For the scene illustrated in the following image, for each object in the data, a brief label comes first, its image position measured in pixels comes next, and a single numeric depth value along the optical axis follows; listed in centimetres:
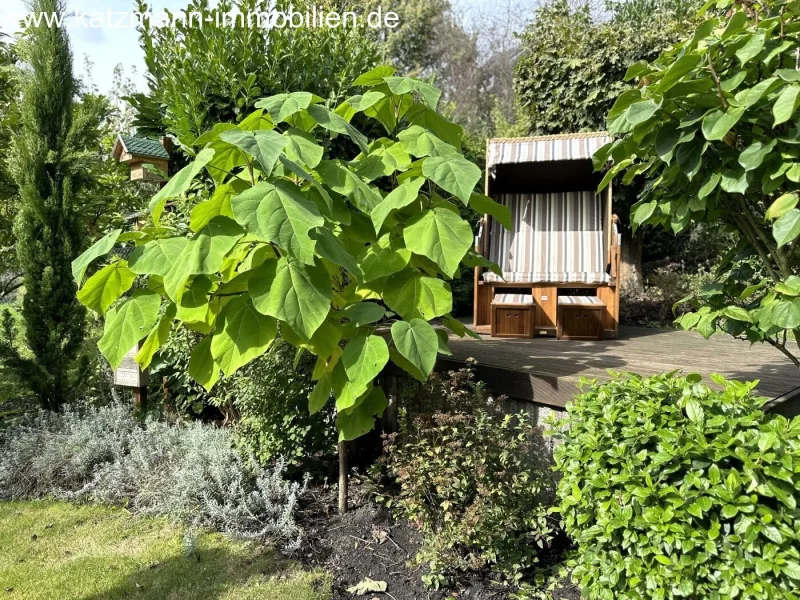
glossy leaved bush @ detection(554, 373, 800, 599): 137
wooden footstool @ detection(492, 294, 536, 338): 485
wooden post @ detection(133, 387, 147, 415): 385
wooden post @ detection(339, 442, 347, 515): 272
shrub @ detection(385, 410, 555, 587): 216
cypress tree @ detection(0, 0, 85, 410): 400
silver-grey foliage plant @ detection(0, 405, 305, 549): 271
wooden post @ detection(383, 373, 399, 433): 315
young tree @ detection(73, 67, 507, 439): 160
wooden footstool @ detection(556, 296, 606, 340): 485
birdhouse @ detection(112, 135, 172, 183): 432
